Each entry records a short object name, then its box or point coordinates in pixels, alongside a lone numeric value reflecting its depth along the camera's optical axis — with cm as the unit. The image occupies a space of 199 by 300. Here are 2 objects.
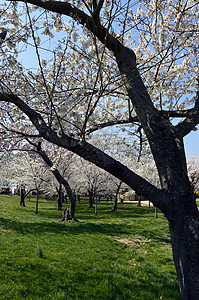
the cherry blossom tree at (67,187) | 1276
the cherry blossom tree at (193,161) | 4660
